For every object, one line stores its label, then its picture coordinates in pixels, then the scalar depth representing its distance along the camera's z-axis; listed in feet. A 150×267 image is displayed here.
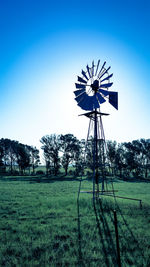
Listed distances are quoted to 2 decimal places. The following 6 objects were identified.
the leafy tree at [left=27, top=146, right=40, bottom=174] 224.33
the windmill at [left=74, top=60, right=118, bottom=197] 35.83
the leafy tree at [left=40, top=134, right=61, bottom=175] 181.47
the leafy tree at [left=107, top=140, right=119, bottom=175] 184.51
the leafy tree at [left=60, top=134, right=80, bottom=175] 183.19
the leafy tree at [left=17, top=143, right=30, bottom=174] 192.54
